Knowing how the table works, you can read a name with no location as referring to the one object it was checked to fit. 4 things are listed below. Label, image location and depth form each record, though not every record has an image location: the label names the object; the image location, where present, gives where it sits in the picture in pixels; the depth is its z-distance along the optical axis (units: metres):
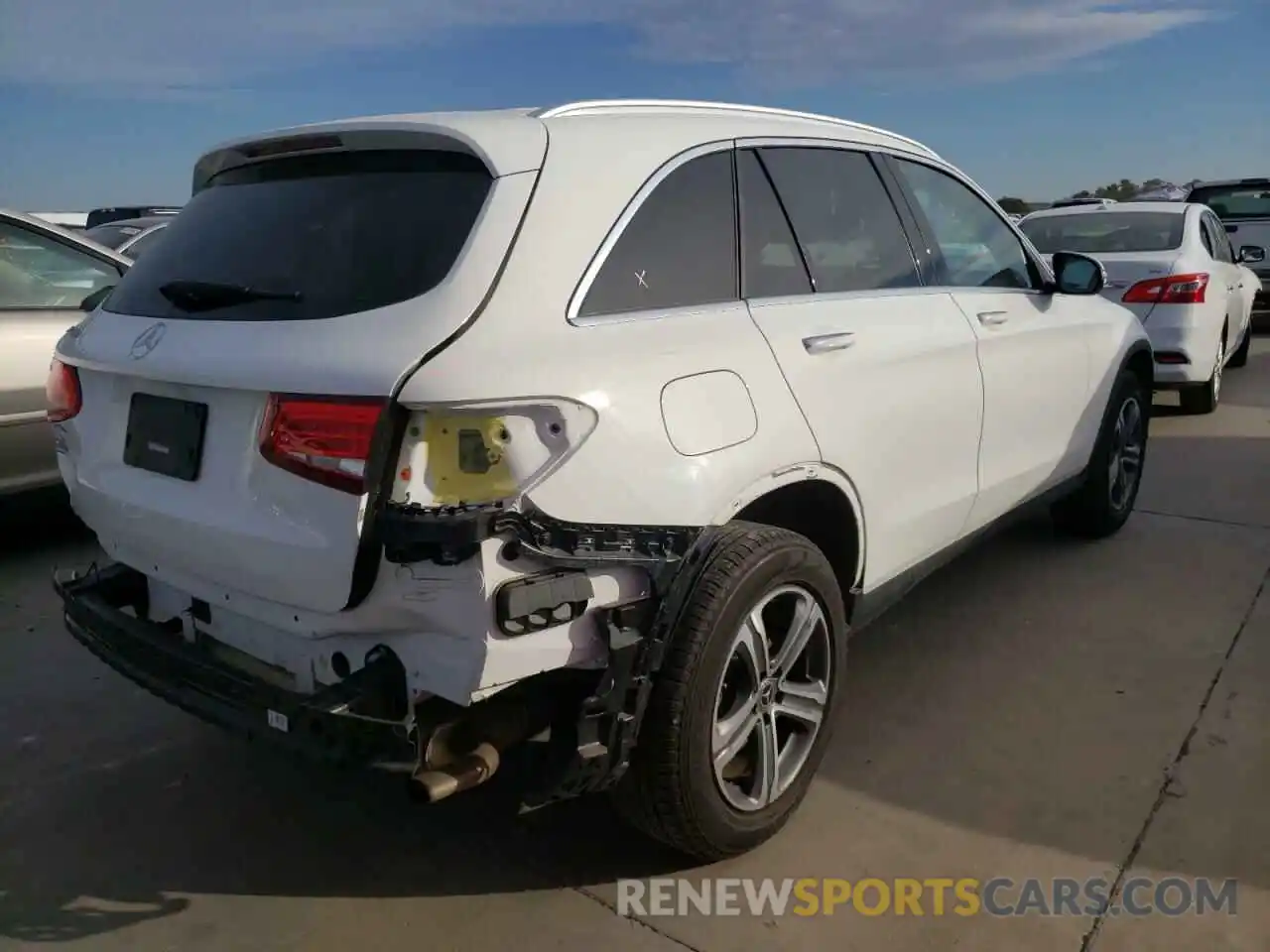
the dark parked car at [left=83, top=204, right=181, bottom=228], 15.41
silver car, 4.73
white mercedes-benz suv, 2.04
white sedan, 7.37
